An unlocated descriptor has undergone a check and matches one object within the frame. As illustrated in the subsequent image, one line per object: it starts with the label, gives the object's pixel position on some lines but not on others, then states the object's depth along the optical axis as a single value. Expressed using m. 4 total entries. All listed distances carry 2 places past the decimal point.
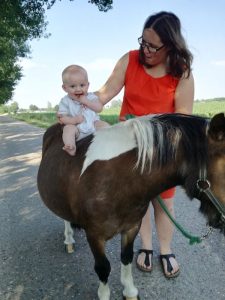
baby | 1.86
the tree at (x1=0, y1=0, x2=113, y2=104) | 7.07
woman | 1.79
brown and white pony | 1.40
